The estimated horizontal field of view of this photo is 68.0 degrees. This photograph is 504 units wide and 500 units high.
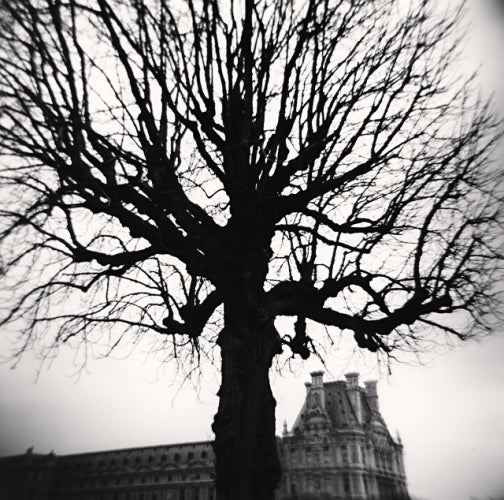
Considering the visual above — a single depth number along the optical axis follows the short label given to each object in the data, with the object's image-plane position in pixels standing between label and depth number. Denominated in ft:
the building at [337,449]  198.18
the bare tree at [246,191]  13.80
